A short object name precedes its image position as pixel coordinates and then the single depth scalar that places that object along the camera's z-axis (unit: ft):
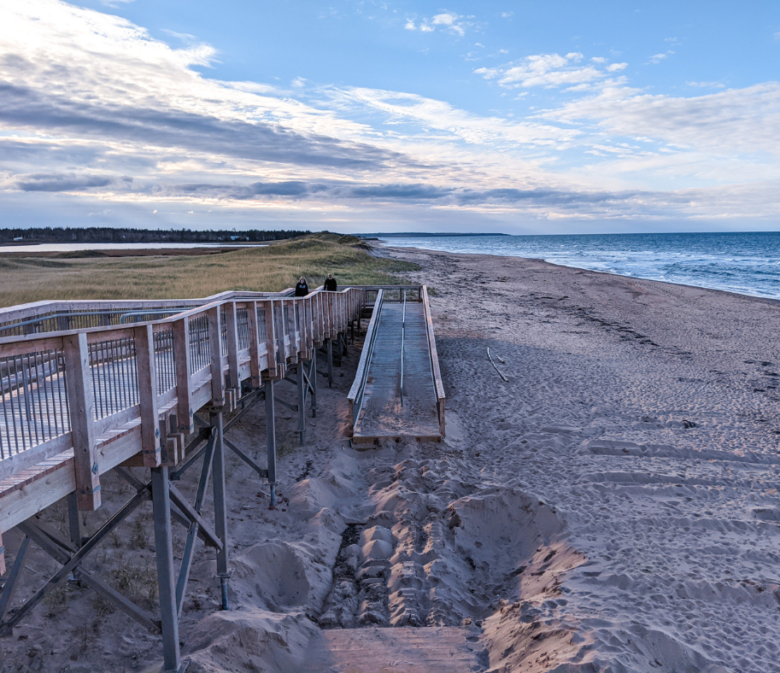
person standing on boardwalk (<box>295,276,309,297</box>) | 51.52
